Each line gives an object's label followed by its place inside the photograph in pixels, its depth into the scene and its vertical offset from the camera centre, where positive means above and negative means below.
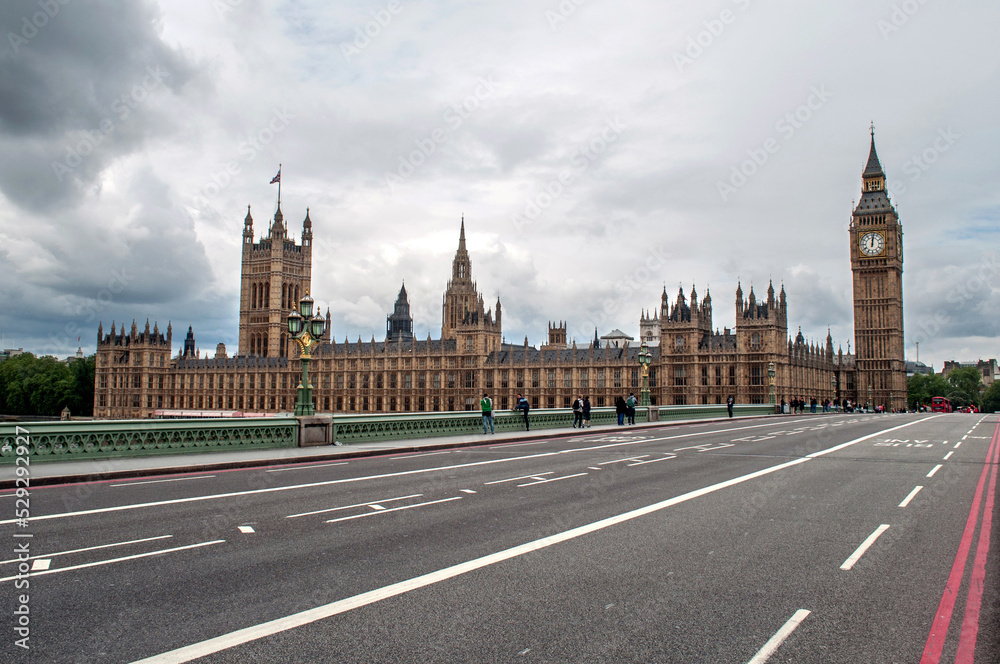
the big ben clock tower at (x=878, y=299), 113.88 +13.54
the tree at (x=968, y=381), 162.36 +0.20
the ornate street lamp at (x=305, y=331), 24.98 +1.81
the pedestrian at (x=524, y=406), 33.44 -1.18
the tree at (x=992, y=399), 158.25 -3.89
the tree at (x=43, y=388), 130.75 -1.43
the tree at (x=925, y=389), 155.50 -1.57
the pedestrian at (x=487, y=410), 30.44 -1.25
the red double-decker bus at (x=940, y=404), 104.69 -3.32
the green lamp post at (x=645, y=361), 47.53 +1.35
